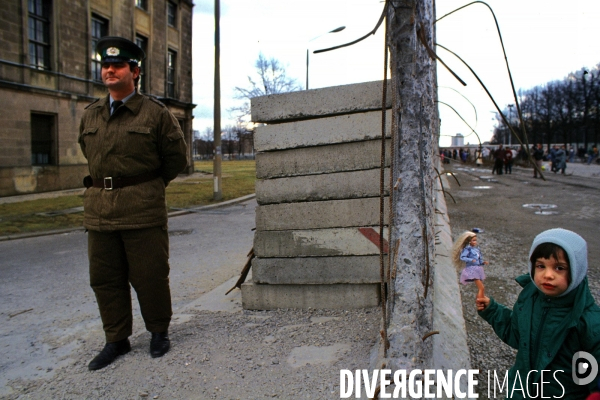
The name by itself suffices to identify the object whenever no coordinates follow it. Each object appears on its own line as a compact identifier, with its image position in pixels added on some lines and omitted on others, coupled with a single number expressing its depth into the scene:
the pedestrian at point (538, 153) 26.55
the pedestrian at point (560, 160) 27.84
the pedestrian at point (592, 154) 47.06
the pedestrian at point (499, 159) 28.69
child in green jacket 2.04
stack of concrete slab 3.69
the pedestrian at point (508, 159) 28.98
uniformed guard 3.18
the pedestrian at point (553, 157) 29.42
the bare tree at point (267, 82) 44.97
